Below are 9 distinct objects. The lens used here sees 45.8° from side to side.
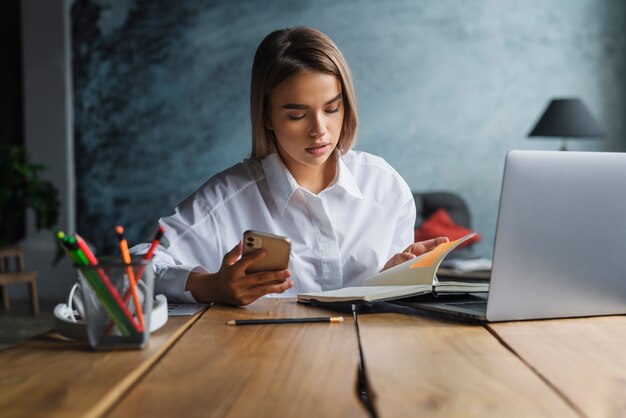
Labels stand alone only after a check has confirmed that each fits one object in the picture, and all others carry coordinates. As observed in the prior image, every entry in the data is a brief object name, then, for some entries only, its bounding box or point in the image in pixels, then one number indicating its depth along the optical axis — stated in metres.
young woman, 1.59
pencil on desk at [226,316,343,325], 1.17
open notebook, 1.26
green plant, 4.96
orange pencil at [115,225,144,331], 0.96
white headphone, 1.02
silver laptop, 1.05
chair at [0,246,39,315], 4.89
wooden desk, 0.73
